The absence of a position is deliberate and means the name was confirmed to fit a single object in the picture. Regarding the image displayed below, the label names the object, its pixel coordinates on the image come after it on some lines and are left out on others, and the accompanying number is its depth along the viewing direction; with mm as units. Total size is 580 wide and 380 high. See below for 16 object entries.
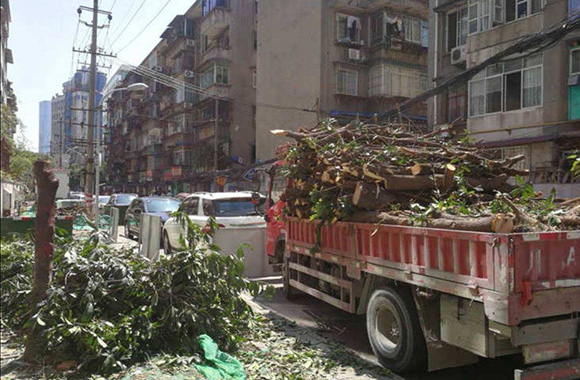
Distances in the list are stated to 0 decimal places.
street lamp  18444
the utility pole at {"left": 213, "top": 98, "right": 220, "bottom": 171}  41400
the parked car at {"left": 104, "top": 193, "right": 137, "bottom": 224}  24998
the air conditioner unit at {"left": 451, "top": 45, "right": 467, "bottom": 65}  21625
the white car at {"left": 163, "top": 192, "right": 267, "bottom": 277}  9945
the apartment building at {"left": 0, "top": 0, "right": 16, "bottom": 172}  43228
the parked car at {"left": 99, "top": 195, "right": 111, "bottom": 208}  32491
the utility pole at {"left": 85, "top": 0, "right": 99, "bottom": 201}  24266
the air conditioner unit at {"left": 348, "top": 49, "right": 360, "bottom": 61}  31108
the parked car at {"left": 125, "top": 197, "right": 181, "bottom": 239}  17578
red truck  3785
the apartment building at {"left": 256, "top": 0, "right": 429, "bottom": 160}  30938
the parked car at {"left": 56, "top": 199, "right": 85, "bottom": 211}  22520
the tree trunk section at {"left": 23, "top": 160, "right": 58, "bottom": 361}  4344
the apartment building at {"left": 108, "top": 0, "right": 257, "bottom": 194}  42312
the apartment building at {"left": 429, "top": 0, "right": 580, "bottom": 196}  17016
